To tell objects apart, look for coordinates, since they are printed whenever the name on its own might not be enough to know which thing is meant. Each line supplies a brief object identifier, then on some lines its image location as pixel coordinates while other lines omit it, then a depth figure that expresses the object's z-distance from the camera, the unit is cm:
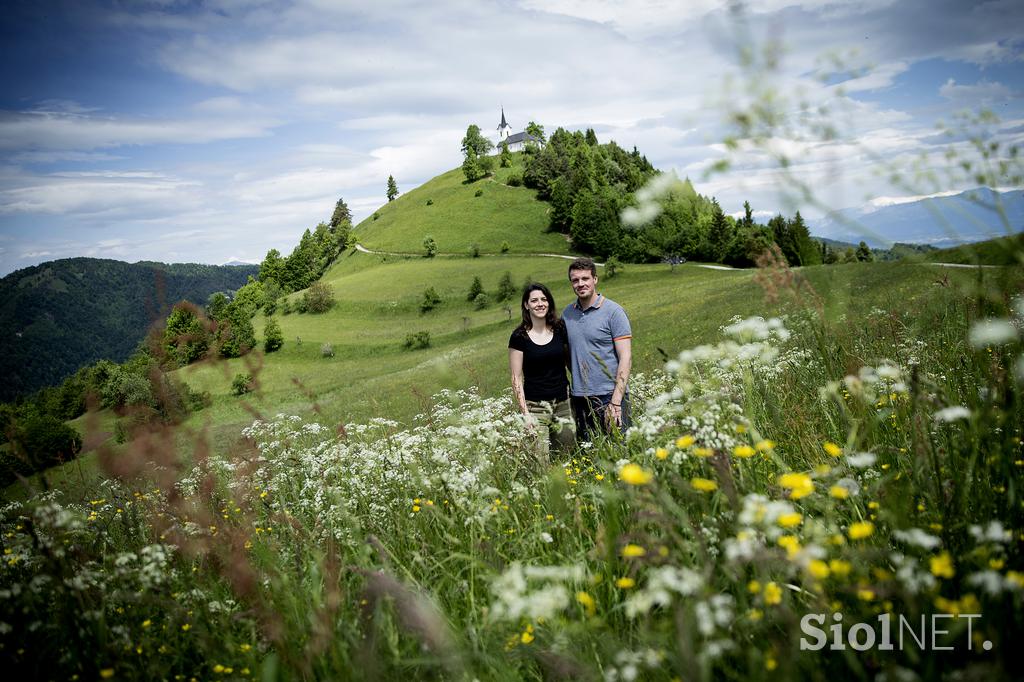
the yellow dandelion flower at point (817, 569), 149
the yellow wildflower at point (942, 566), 150
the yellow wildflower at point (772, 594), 161
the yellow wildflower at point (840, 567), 151
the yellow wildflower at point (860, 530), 164
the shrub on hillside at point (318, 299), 8144
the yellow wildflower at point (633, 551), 189
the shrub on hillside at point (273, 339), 7075
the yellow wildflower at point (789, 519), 170
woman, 681
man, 659
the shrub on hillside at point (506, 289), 6981
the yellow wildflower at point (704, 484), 196
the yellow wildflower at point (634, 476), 178
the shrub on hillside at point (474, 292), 7225
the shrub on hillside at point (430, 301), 7300
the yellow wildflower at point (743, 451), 218
